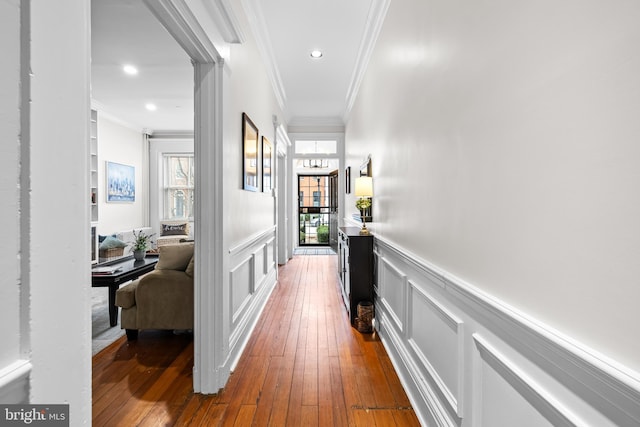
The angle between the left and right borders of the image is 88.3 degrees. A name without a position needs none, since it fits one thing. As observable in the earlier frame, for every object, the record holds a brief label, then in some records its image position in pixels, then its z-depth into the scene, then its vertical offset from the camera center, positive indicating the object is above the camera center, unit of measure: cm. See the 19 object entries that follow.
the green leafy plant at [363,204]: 341 +8
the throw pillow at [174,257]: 284 -40
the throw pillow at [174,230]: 688 -40
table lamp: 333 +21
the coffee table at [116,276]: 319 -66
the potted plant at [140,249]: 400 -47
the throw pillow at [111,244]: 434 -44
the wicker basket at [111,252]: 434 -56
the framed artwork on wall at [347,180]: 560 +55
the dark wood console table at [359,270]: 313 -56
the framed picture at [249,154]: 271 +50
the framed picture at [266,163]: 369 +57
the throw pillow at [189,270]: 279 -50
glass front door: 898 +8
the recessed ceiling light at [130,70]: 395 +173
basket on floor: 299 -98
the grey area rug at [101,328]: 280 -111
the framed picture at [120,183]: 598 +54
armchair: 277 -77
